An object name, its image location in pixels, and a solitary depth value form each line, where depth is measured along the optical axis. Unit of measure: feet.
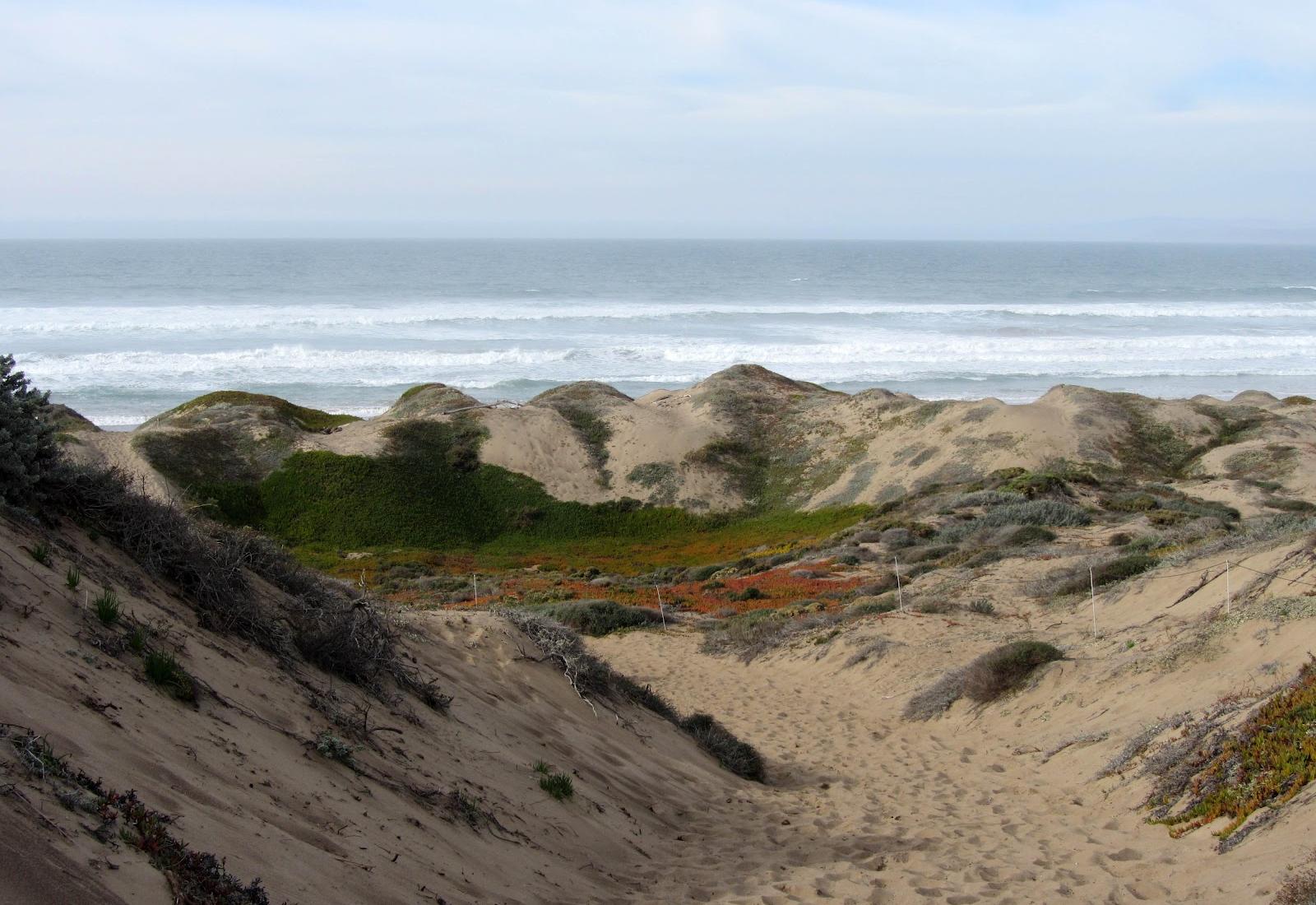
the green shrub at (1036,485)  98.89
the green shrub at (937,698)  43.96
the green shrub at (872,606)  62.49
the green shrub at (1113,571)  57.47
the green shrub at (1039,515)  84.22
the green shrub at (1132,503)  92.15
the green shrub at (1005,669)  42.37
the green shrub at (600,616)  69.10
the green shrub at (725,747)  35.78
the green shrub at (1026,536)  76.02
